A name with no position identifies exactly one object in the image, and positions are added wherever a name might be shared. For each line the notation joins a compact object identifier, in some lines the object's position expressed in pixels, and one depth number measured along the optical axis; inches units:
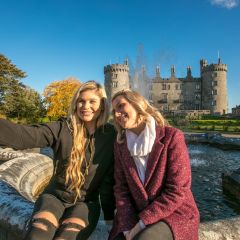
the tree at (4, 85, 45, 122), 984.5
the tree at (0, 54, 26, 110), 987.5
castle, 1975.4
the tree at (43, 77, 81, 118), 1092.7
